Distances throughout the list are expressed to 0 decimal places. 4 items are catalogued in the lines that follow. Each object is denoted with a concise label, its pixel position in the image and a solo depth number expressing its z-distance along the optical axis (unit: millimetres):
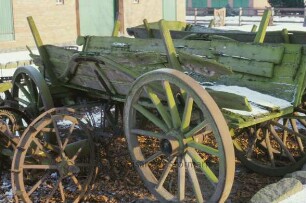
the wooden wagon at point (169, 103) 3887
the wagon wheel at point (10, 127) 4629
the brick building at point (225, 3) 40906
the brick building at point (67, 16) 15961
